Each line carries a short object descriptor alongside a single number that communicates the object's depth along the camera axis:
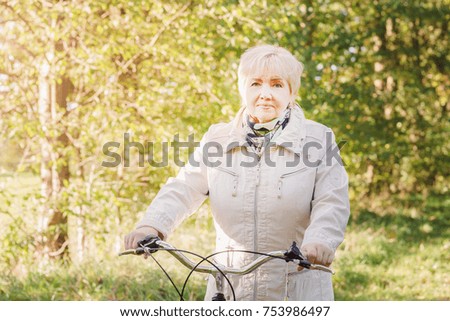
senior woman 2.35
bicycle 2.11
